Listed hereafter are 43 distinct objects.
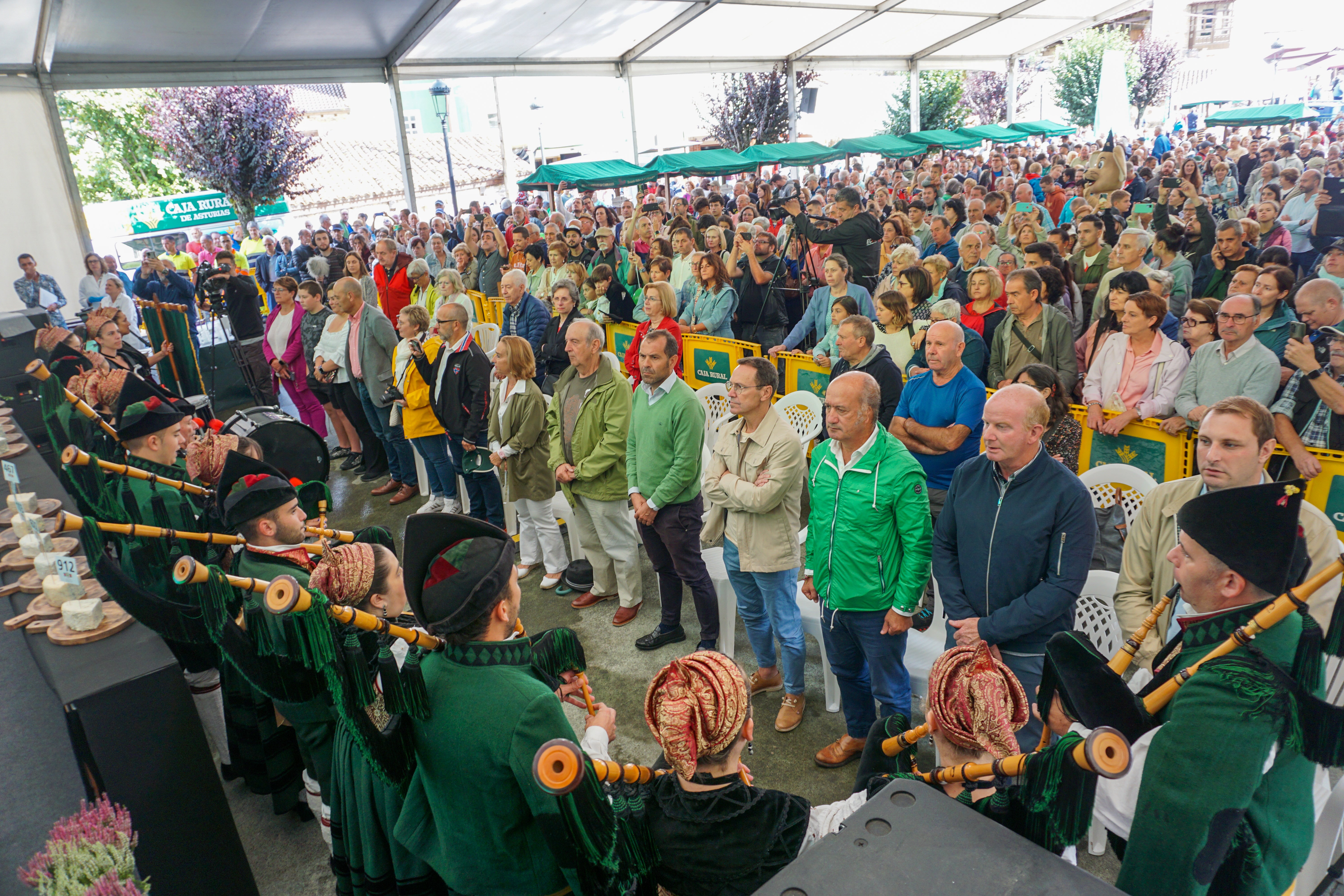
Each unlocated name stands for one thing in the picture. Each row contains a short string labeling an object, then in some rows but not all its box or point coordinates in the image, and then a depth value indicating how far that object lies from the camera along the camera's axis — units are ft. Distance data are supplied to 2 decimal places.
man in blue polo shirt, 13.55
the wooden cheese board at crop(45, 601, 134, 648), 8.30
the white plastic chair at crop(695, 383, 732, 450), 20.68
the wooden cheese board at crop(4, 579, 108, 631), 8.75
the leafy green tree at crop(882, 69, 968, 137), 107.65
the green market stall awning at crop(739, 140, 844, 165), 64.64
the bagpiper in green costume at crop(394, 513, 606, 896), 6.14
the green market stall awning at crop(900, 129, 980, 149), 74.84
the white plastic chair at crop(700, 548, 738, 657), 15.10
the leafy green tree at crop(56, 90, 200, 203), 108.58
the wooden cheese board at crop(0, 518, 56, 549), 10.89
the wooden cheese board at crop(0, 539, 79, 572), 10.65
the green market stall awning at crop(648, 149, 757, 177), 59.47
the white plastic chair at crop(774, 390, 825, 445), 18.76
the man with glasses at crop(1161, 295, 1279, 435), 14.17
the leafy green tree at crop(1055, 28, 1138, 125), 124.88
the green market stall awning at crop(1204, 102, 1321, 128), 67.97
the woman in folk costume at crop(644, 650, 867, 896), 5.88
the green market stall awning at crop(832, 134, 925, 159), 70.90
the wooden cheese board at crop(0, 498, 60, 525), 11.81
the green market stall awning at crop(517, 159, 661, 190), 53.31
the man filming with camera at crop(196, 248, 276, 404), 32.07
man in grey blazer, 22.81
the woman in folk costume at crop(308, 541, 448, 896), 7.85
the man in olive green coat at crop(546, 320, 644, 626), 16.06
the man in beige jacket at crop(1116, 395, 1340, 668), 8.84
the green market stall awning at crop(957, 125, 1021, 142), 81.05
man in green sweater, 14.35
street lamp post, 56.24
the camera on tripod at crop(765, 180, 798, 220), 50.42
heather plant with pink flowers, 5.42
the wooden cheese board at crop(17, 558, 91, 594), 9.91
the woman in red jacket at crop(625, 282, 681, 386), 19.43
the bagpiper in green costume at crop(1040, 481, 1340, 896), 5.04
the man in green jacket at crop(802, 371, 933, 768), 10.64
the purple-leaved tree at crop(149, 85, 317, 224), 67.67
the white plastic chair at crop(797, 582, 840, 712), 13.62
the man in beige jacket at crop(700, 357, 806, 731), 12.48
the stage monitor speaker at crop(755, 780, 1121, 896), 3.12
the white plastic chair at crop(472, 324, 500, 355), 26.50
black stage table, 7.50
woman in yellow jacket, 20.40
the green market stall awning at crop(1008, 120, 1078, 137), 87.66
